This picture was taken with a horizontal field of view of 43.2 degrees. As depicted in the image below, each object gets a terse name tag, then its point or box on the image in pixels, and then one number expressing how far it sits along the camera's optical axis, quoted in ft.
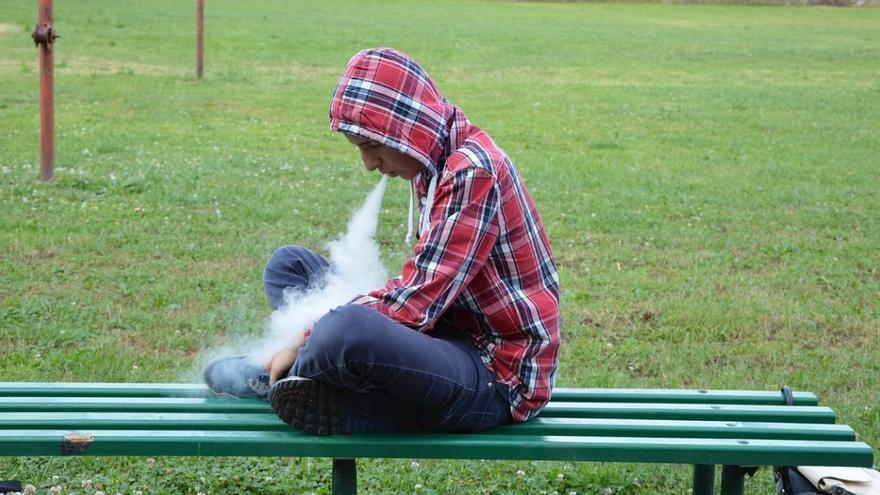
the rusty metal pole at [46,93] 25.27
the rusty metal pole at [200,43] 49.44
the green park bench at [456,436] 8.80
